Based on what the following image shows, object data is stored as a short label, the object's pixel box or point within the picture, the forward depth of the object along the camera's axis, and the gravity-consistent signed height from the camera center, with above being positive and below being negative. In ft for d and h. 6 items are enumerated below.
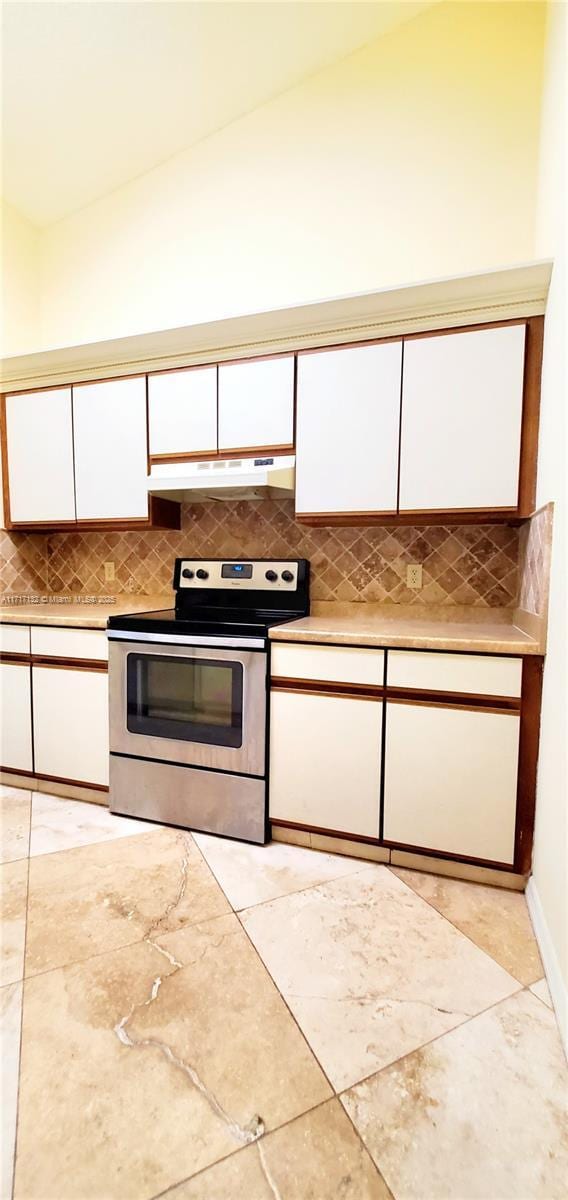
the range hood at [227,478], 7.04 +0.99
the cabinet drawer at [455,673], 5.53 -1.36
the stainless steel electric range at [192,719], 6.57 -2.32
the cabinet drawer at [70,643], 7.55 -1.48
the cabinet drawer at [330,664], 6.09 -1.40
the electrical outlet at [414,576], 7.73 -0.38
